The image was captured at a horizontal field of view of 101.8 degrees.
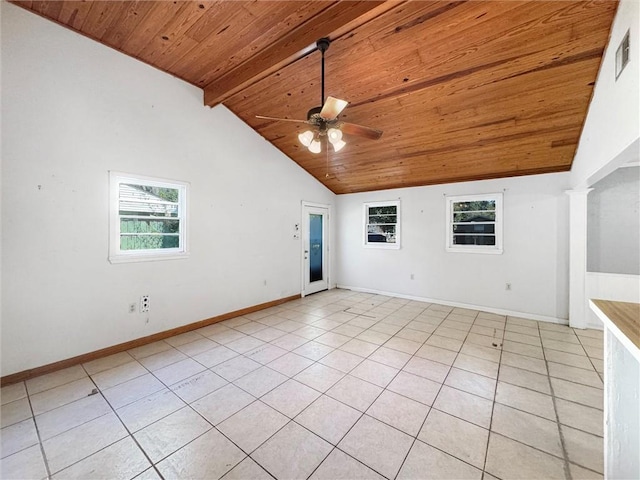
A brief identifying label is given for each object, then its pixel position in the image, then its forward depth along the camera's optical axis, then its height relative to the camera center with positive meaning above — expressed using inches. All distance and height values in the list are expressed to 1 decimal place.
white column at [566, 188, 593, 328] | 150.1 -9.2
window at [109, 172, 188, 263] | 123.9 +11.2
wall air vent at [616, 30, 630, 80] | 75.4 +56.7
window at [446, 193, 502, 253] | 184.4 +13.5
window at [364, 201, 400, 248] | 230.7 +15.3
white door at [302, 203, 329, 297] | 231.6 -7.1
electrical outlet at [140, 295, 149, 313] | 131.8 -32.5
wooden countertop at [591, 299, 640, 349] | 38.6 -12.9
